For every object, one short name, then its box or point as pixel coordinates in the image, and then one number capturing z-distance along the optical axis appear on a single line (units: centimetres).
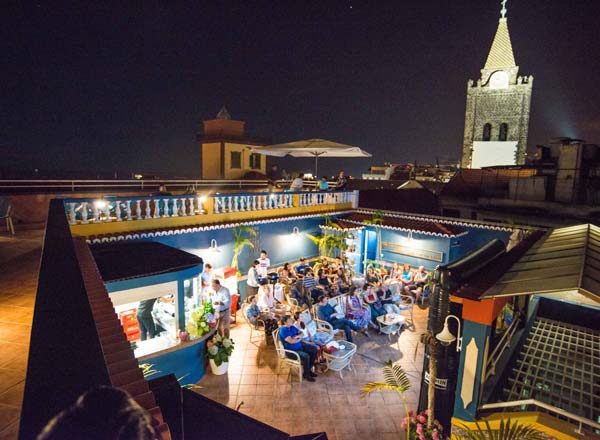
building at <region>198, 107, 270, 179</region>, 2784
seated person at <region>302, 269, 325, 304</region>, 1059
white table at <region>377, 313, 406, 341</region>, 915
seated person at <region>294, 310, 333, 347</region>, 773
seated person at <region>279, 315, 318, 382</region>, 731
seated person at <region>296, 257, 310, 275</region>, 1182
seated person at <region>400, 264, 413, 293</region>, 1233
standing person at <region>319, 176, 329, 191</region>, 1583
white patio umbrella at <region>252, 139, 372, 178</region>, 1241
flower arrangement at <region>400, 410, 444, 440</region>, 453
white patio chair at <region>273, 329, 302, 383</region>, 718
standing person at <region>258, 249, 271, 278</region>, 1084
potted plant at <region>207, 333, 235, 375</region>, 730
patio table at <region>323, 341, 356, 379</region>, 729
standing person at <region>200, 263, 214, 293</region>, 883
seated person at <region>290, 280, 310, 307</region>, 1041
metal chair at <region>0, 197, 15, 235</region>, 993
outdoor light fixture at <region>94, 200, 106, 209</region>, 787
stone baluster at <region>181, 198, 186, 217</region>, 953
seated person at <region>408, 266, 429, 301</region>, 1186
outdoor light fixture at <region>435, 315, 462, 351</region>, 420
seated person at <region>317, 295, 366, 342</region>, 903
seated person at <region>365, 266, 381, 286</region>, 1135
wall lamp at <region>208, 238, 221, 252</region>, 1023
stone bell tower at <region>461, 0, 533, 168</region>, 4791
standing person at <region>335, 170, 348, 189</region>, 1653
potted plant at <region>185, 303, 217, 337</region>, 731
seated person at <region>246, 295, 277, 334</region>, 899
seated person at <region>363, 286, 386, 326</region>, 979
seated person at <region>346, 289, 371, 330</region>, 938
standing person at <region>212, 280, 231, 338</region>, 816
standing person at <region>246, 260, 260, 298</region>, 1059
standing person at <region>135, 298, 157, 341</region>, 682
